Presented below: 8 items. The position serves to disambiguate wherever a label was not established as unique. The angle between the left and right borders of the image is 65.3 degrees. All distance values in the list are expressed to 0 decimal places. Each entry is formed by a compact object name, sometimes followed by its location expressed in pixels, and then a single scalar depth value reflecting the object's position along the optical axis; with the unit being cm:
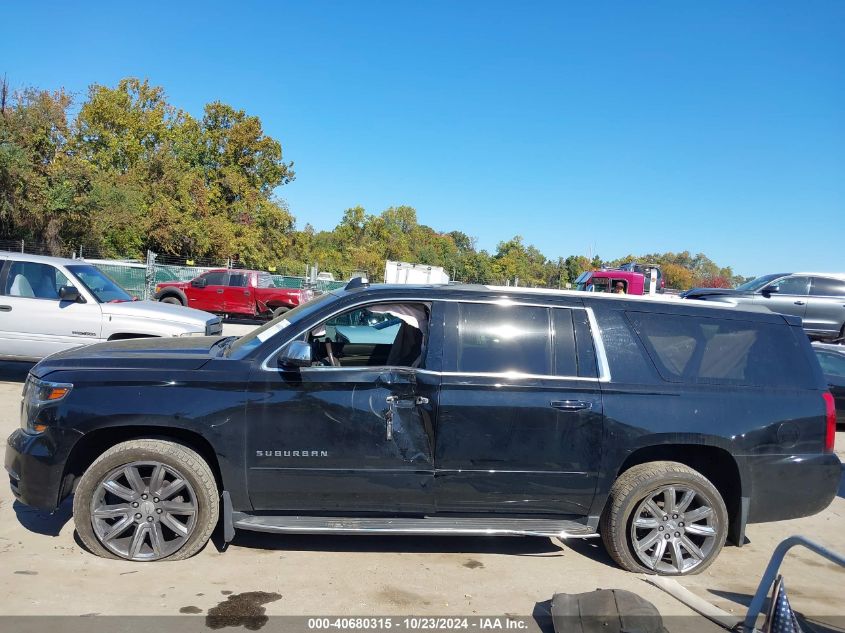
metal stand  327
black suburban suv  418
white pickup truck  880
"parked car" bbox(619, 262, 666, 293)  2830
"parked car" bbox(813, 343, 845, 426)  972
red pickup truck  2286
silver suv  1479
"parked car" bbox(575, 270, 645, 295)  2441
